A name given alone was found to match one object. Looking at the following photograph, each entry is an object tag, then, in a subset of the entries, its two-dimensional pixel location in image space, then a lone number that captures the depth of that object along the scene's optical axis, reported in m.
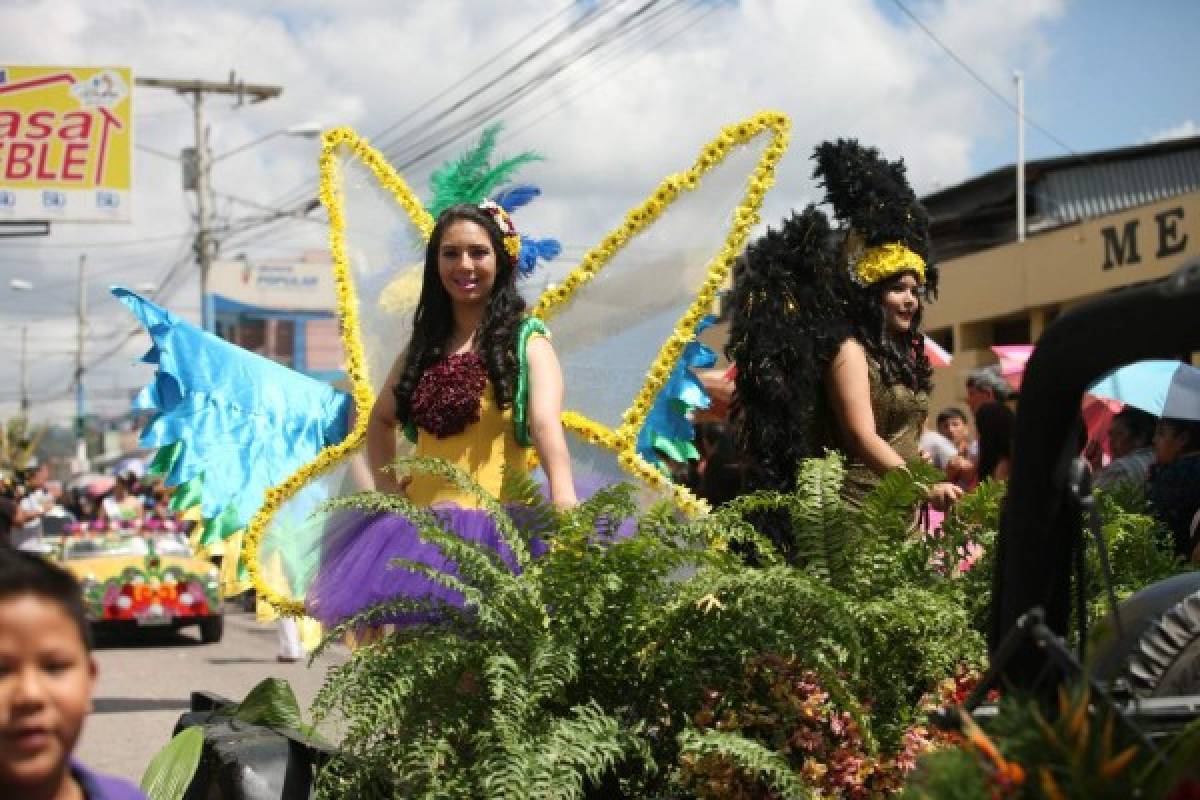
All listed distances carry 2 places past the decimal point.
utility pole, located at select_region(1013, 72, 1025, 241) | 26.76
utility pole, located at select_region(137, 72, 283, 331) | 32.94
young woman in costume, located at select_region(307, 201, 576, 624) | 4.68
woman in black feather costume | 4.86
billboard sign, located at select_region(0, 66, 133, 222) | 23.38
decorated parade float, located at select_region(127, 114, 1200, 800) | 2.97
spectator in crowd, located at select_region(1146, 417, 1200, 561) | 6.61
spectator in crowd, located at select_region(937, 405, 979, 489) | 10.96
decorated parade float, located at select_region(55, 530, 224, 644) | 16.11
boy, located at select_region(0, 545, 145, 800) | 2.22
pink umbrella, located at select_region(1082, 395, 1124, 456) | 9.40
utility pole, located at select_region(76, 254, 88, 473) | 65.75
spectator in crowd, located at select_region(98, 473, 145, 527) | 18.94
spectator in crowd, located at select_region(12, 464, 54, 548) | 17.86
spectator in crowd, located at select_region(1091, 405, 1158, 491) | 7.98
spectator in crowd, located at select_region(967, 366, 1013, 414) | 9.79
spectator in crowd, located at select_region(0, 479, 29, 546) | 9.75
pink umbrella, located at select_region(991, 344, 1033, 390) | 10.66
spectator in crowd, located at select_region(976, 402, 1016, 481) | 8.55
